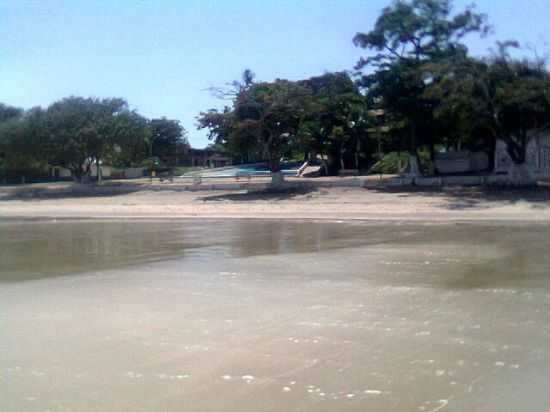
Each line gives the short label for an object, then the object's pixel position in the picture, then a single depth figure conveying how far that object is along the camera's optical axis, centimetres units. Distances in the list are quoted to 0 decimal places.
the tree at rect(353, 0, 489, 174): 4006
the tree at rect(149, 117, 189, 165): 8794
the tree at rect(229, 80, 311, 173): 4400
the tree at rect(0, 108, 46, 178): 5403
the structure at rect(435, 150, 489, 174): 4850
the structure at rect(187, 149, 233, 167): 9238
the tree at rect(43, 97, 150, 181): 5297
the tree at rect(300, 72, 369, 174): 4802
